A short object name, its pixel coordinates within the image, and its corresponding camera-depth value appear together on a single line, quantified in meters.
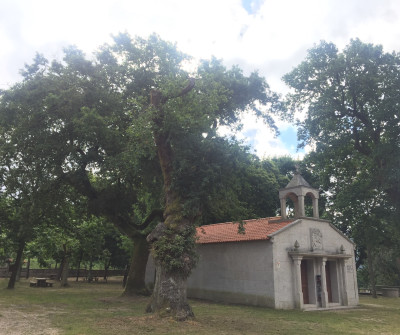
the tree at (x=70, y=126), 19.08
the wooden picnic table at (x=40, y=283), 30.52
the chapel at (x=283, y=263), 20.55
